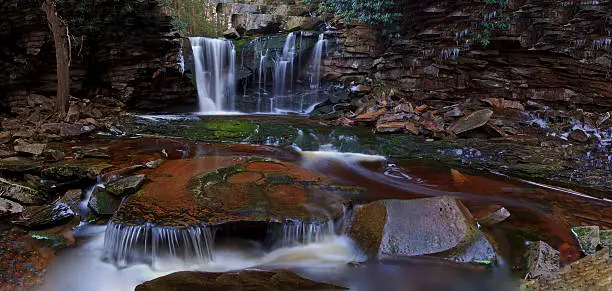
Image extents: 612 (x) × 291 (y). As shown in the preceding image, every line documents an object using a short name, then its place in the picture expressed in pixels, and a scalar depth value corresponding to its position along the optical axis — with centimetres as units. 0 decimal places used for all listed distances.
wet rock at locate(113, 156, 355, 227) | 506
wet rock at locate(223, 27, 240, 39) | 1788
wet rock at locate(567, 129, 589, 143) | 927
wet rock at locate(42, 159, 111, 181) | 637
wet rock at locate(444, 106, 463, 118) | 1096
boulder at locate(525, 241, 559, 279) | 412
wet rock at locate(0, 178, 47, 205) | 579
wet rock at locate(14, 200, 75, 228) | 534
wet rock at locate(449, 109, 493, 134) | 977
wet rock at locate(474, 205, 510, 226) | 523
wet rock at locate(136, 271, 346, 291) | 377
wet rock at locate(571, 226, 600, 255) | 452
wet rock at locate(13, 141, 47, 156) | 729
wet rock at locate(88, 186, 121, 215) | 564
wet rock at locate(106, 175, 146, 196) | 573
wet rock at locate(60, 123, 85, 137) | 930
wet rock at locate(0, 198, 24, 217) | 549
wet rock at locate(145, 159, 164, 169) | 686
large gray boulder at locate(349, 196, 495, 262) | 458
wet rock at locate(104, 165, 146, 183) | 635
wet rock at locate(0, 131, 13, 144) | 831
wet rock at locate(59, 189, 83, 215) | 579
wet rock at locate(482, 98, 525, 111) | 1127
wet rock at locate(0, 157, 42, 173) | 651
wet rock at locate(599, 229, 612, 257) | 452
